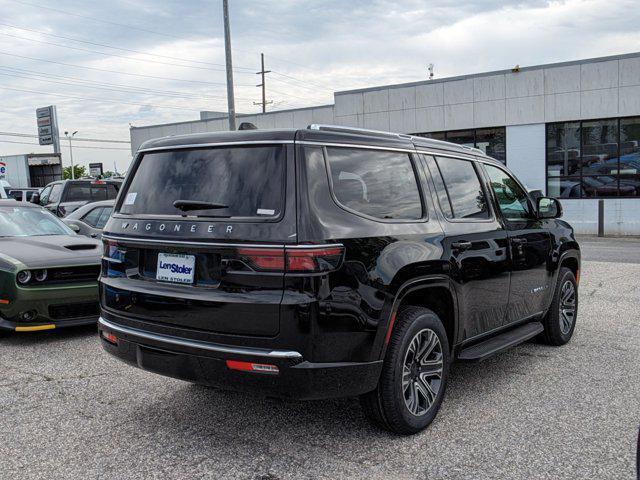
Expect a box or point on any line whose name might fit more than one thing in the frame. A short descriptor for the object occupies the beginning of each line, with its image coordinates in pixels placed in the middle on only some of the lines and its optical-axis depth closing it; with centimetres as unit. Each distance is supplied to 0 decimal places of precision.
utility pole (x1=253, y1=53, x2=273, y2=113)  5198
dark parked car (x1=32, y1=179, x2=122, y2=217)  1498
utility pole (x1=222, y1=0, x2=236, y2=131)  1920
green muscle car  614
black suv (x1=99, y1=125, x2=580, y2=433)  324
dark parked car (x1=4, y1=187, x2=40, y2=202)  2839
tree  8055
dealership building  1981
